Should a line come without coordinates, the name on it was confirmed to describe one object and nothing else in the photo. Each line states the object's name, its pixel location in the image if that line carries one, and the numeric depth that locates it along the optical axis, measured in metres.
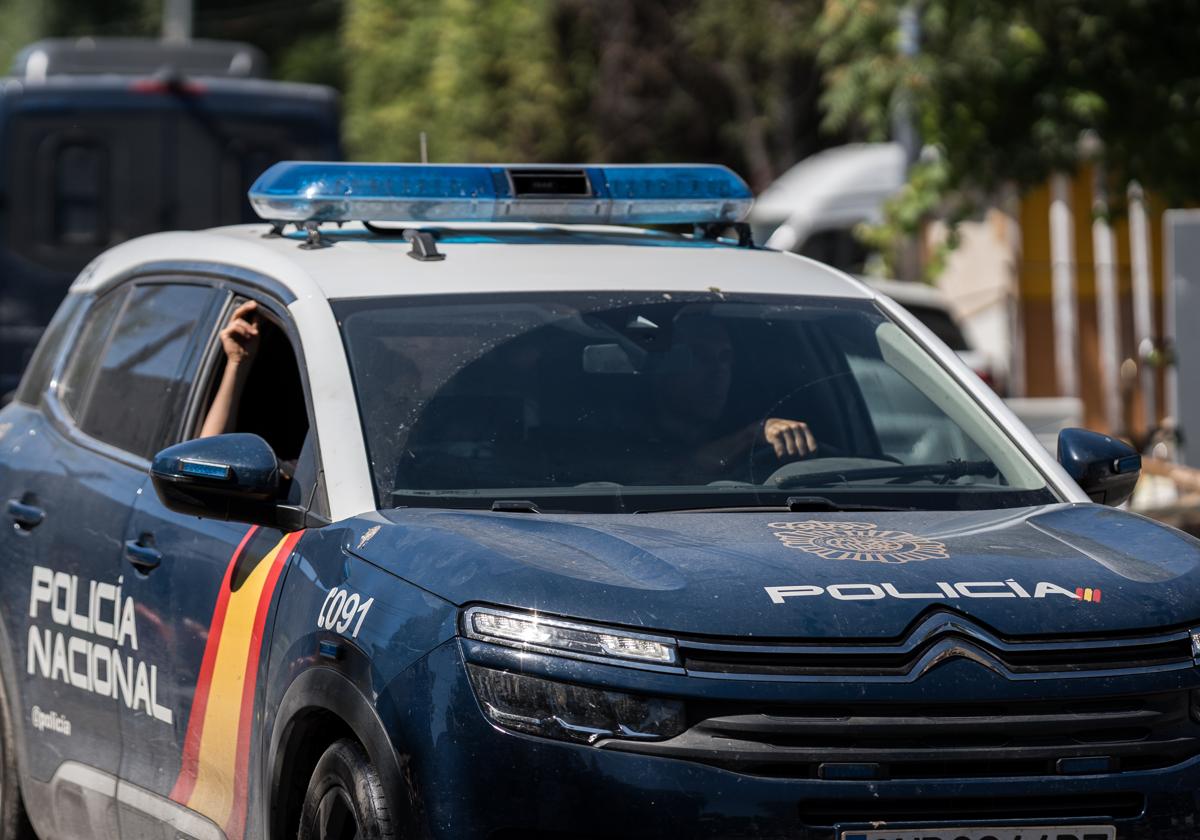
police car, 7.69
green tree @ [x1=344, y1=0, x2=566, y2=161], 74.94
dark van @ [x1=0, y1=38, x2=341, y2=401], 25.39
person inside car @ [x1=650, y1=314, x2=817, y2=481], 9.90
